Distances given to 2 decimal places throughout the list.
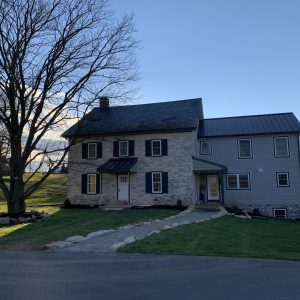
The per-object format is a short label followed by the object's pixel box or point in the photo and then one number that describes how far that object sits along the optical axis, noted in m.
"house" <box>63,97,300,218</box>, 21.01
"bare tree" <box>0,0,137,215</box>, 16.17
